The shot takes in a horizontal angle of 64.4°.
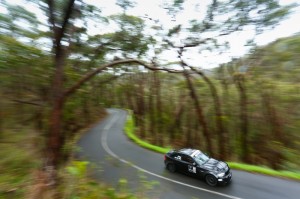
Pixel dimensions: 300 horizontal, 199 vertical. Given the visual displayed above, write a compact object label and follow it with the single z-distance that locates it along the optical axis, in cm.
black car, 1135
